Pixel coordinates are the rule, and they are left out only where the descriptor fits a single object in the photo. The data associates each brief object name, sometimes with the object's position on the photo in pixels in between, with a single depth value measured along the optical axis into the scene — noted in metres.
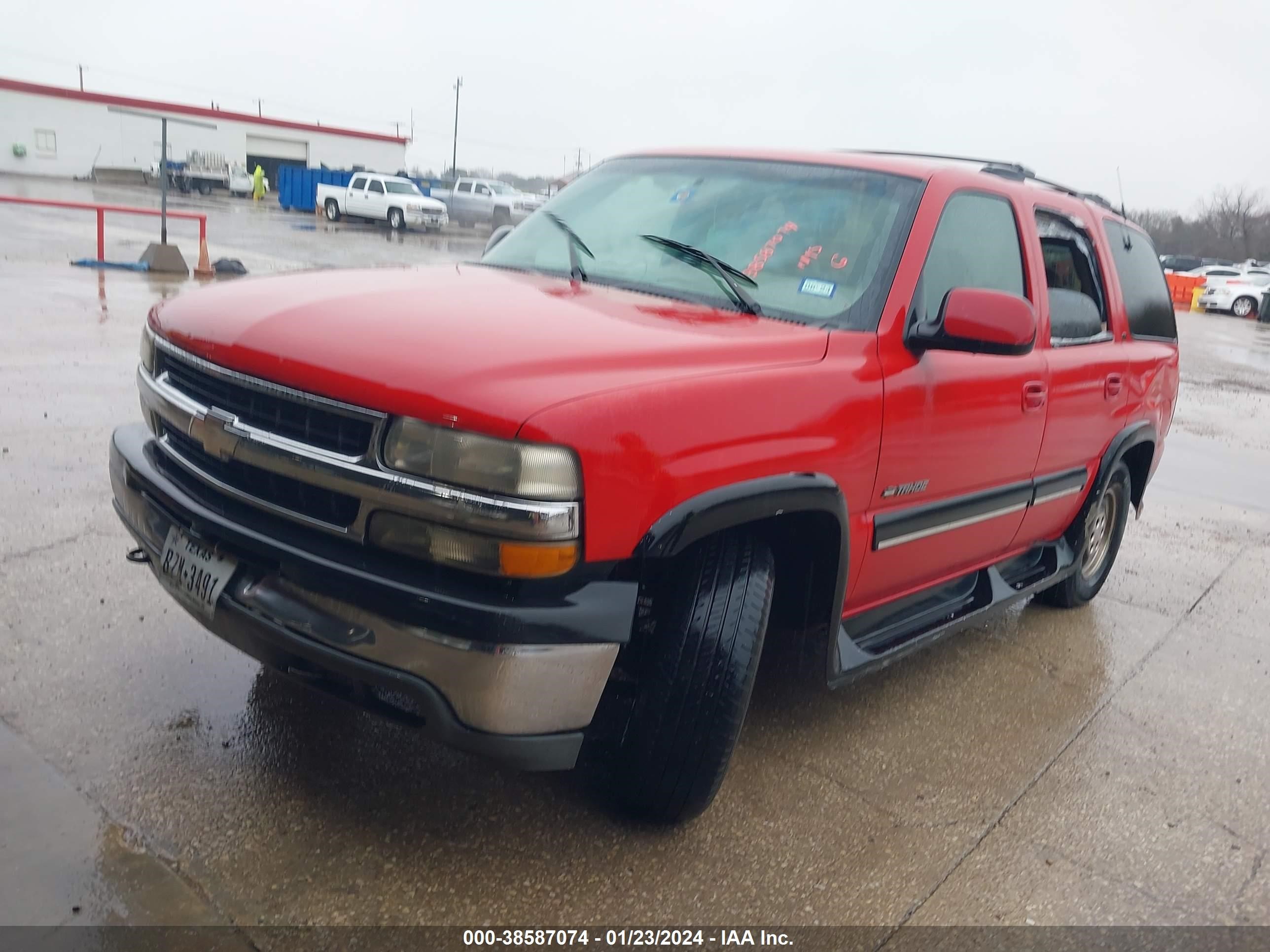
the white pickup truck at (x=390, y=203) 32.75
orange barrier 35.84
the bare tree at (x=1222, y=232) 78.12
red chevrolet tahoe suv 2.30
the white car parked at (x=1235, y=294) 31.48
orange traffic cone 14.62
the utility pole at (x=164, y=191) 14.48
